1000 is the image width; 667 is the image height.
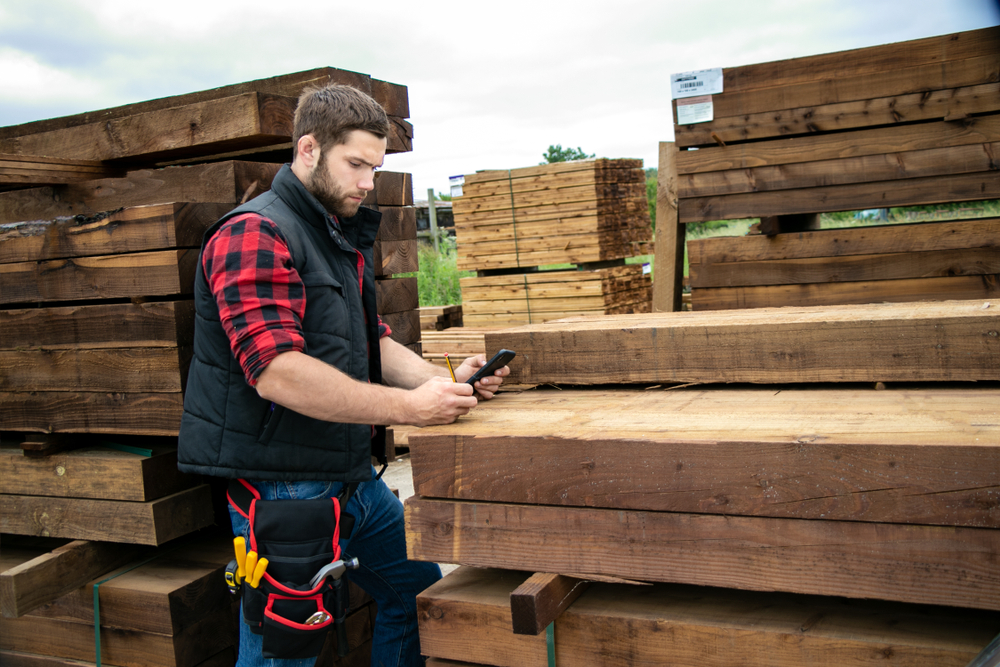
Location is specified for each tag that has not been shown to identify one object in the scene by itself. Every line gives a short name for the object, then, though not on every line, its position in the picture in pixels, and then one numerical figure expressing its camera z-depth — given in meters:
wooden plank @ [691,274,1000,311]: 4.47
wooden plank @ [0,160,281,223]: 2.81
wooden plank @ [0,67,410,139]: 3.11
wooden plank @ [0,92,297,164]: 2.86
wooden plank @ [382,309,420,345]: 3.64
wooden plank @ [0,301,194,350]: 2.71
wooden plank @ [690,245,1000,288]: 4.45
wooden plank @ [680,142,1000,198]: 4.35
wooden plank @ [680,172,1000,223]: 4.38
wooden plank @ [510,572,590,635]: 1.71
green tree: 32.91
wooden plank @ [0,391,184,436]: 2.74
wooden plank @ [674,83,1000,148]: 4.29
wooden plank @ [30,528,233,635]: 2.78
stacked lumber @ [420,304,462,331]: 8.45
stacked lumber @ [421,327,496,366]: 6.88
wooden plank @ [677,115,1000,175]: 4.34
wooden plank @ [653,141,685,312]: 5.54
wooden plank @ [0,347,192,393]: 2.72
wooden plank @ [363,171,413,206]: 3.53
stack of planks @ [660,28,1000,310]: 4.34
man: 2.06
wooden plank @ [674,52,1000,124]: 4.25
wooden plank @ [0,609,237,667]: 2.81
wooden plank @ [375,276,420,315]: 3.59
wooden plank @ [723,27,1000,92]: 4.24
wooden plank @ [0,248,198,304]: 2.70
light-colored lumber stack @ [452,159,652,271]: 8.48
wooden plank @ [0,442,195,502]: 2.78
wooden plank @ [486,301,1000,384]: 1.98
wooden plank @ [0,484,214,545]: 2.79
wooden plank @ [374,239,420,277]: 3.60
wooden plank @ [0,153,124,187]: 2.77
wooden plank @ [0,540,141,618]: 2.63
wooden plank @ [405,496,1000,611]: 1.53
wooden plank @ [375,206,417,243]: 3.60
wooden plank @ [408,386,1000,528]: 1.52
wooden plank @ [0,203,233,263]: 2.69
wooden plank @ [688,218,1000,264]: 4.45
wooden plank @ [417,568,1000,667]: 1.64
